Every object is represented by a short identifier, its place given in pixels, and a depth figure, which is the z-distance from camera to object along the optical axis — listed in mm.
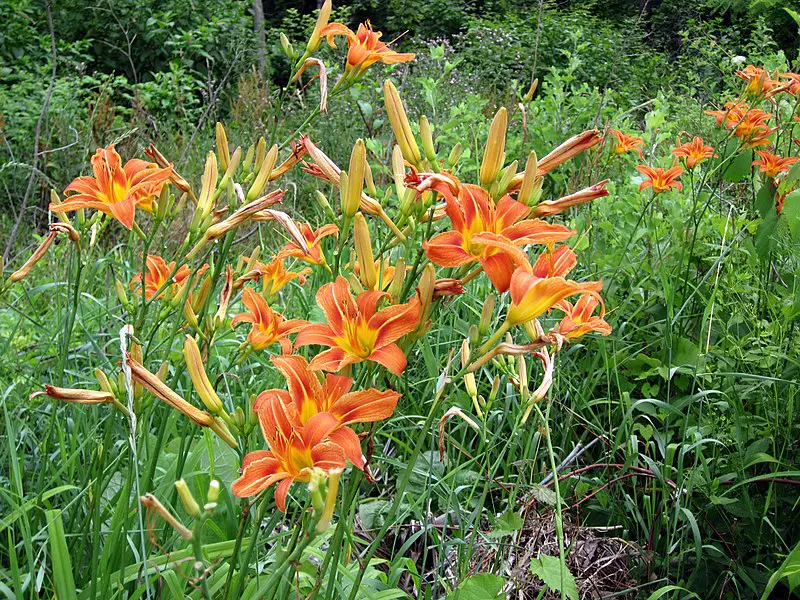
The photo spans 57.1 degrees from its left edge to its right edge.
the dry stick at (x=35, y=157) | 2496
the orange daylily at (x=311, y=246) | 1270
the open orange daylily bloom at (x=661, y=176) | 2484
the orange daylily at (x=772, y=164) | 2217
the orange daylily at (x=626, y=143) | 3057
